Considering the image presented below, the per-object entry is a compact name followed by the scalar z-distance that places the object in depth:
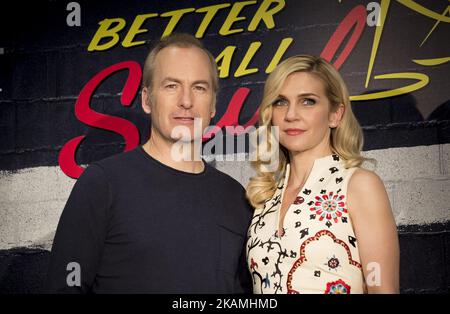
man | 2.28
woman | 2.16
